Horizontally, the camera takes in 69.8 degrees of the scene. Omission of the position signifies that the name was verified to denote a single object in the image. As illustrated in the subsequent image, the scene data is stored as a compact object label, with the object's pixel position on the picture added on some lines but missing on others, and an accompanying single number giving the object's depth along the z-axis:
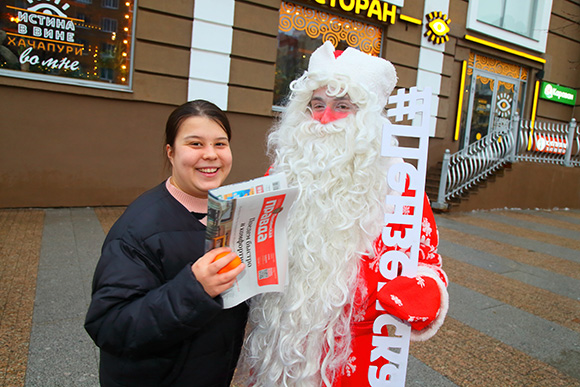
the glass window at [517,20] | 10.27
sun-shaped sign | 8.94
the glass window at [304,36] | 7.84
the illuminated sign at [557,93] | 11.60
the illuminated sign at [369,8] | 8.00
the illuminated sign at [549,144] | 9.96
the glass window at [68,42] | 5.90
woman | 1.16
